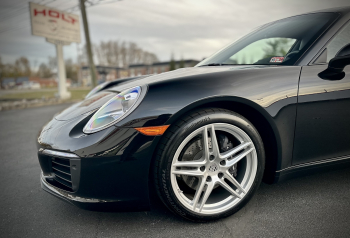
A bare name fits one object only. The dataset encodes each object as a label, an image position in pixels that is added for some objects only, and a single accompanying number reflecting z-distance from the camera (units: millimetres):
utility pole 12566
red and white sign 12469
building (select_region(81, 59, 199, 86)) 67000
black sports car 1369
